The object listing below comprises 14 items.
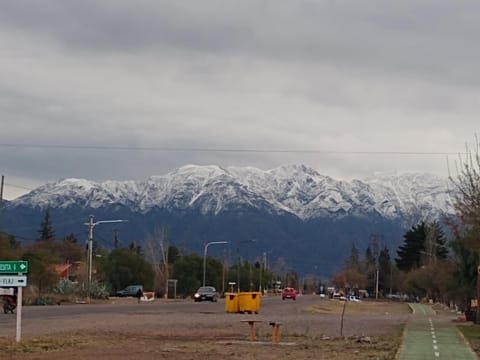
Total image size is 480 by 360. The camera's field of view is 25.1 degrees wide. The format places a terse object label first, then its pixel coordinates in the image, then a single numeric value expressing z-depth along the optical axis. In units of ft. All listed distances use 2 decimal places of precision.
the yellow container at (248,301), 173.06
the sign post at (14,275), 103.09
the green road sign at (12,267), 103.55
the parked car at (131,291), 355.56
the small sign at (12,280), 103.09
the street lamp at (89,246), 297.76
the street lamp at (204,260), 408.30
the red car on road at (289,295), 425.28
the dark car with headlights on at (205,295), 335.88
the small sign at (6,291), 111.34
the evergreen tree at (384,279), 637.06
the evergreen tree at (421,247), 468.26
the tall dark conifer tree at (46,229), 629.92
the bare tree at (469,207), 143.23
